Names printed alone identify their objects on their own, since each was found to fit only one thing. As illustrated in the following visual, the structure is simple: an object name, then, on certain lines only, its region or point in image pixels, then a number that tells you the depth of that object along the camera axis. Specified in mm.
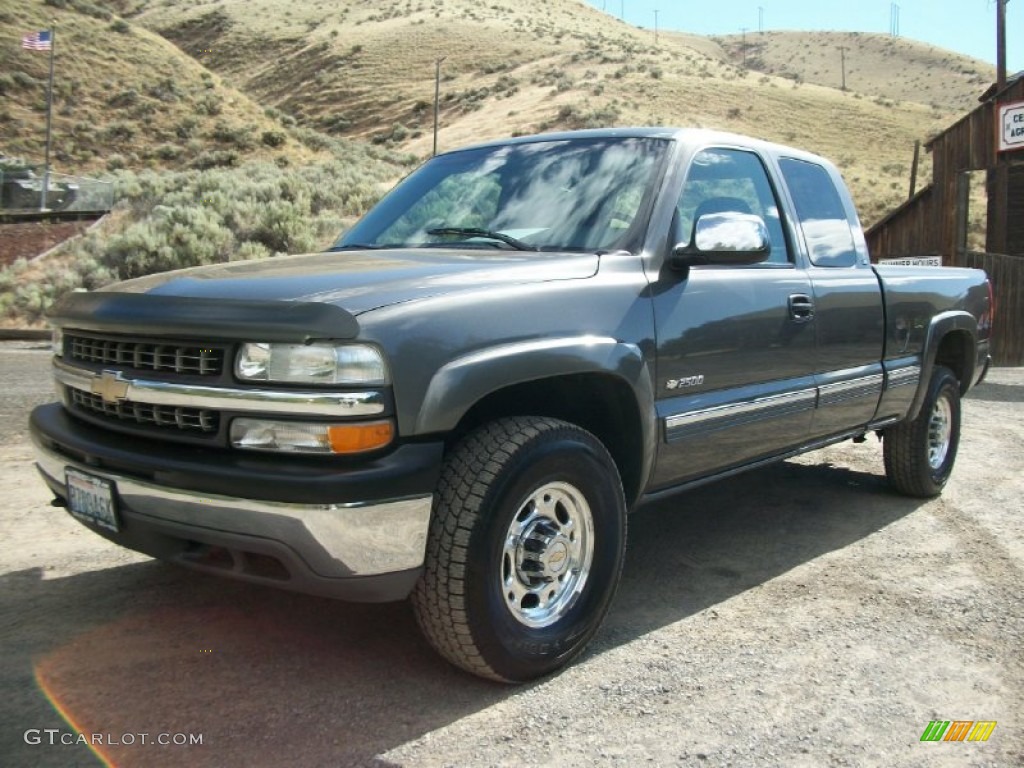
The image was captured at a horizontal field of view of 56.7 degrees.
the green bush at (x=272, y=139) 38188
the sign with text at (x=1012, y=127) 17125
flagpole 25492
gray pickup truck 2732
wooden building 16625
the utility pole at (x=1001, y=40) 19594
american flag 32688
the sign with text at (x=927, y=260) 15883
